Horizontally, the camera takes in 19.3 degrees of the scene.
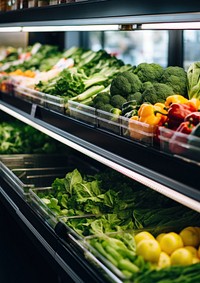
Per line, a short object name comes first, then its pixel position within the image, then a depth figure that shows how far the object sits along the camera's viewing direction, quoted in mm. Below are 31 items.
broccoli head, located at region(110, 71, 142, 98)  3068
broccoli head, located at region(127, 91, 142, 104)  2922
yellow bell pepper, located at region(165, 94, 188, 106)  2635
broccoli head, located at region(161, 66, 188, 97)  2859
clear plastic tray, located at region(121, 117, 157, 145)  2266
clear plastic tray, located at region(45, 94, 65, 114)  3445
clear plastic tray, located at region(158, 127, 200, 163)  1904
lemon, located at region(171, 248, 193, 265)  2195
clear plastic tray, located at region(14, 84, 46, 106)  3880
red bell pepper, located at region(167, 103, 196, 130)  2277
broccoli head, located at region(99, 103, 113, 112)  2971
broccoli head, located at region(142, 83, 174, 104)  2777
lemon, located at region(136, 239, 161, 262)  2217
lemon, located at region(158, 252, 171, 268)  2198
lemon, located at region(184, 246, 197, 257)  2328
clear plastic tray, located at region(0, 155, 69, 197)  4016
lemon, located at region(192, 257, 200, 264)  2225
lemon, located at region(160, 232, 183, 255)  2344
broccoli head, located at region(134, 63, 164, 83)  3129
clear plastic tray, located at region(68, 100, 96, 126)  2912
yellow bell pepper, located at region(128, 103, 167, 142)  2273
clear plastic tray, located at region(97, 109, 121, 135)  2602
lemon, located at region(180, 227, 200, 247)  2443
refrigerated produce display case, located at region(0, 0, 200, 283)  2029
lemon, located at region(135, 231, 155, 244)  2420
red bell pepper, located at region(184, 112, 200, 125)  2199
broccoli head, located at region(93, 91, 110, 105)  3088
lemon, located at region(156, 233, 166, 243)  2477
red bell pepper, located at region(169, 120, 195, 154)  1960
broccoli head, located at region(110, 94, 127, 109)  2994
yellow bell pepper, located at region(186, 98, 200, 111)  2400
